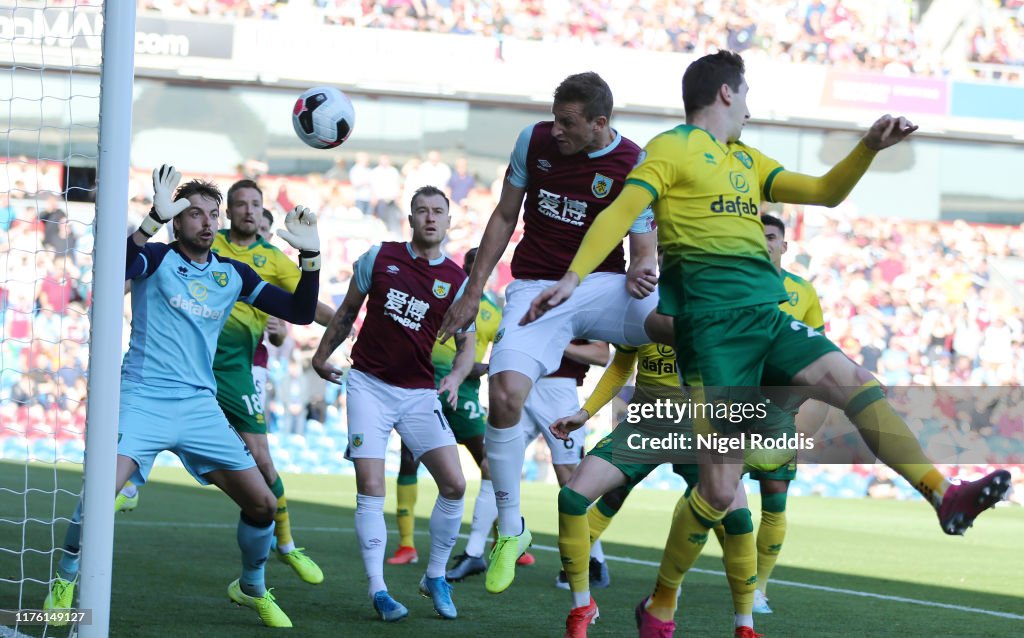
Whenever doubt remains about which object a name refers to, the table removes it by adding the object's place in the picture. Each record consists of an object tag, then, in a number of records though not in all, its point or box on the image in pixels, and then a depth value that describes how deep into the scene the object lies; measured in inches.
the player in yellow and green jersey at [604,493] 470.0
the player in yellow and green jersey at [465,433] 718.5
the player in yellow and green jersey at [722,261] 398.3
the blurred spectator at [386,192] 1715.1
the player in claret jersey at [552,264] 483.2
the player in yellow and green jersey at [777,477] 561.9
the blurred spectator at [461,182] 1802.4
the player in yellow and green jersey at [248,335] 660.7
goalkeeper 458.9
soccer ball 581.9
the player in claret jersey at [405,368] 555.2
